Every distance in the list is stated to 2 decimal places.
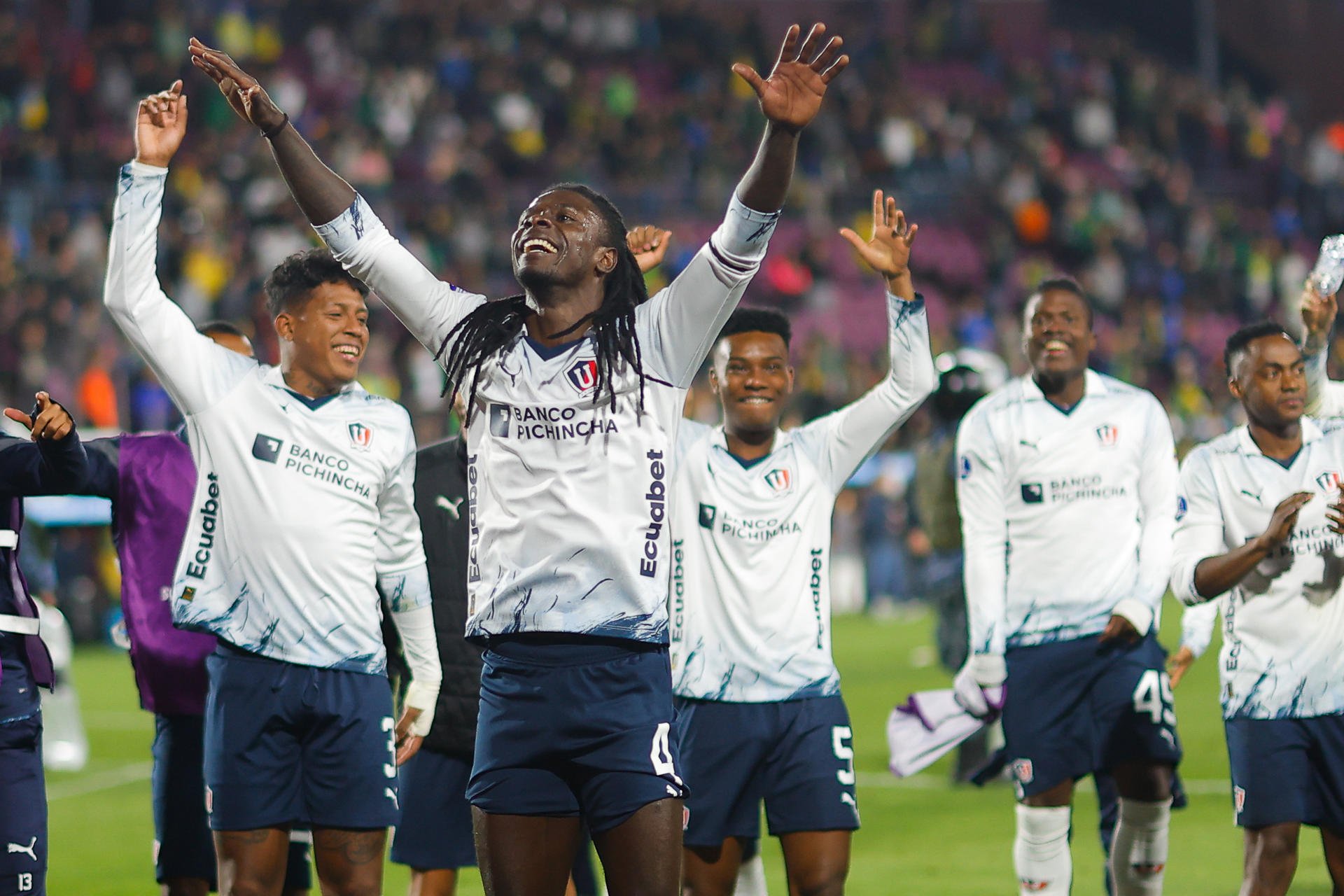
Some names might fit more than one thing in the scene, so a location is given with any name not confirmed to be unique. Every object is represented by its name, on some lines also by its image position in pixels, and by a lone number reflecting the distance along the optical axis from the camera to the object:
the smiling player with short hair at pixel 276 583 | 10.08
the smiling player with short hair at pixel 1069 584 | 12.91
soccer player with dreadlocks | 7.87
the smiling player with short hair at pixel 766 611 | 11.34
